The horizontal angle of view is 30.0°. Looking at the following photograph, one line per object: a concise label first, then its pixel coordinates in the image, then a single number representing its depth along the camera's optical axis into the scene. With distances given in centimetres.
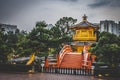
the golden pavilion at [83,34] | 4016
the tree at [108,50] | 1980
